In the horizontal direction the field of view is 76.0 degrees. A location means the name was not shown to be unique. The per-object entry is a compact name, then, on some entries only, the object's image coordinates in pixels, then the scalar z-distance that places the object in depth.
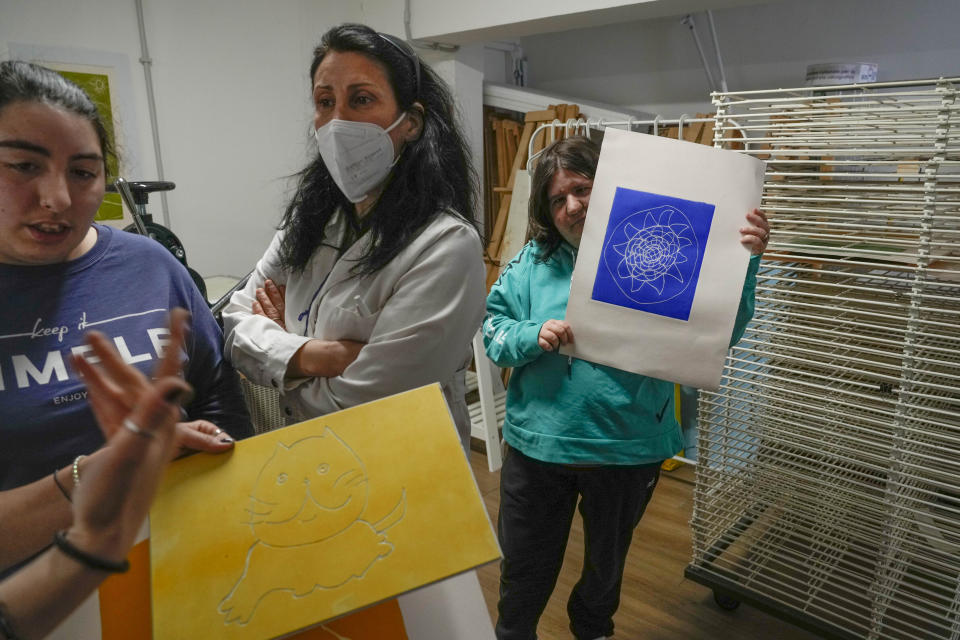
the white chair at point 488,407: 2.91
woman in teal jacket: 1.44
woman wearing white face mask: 1.02
